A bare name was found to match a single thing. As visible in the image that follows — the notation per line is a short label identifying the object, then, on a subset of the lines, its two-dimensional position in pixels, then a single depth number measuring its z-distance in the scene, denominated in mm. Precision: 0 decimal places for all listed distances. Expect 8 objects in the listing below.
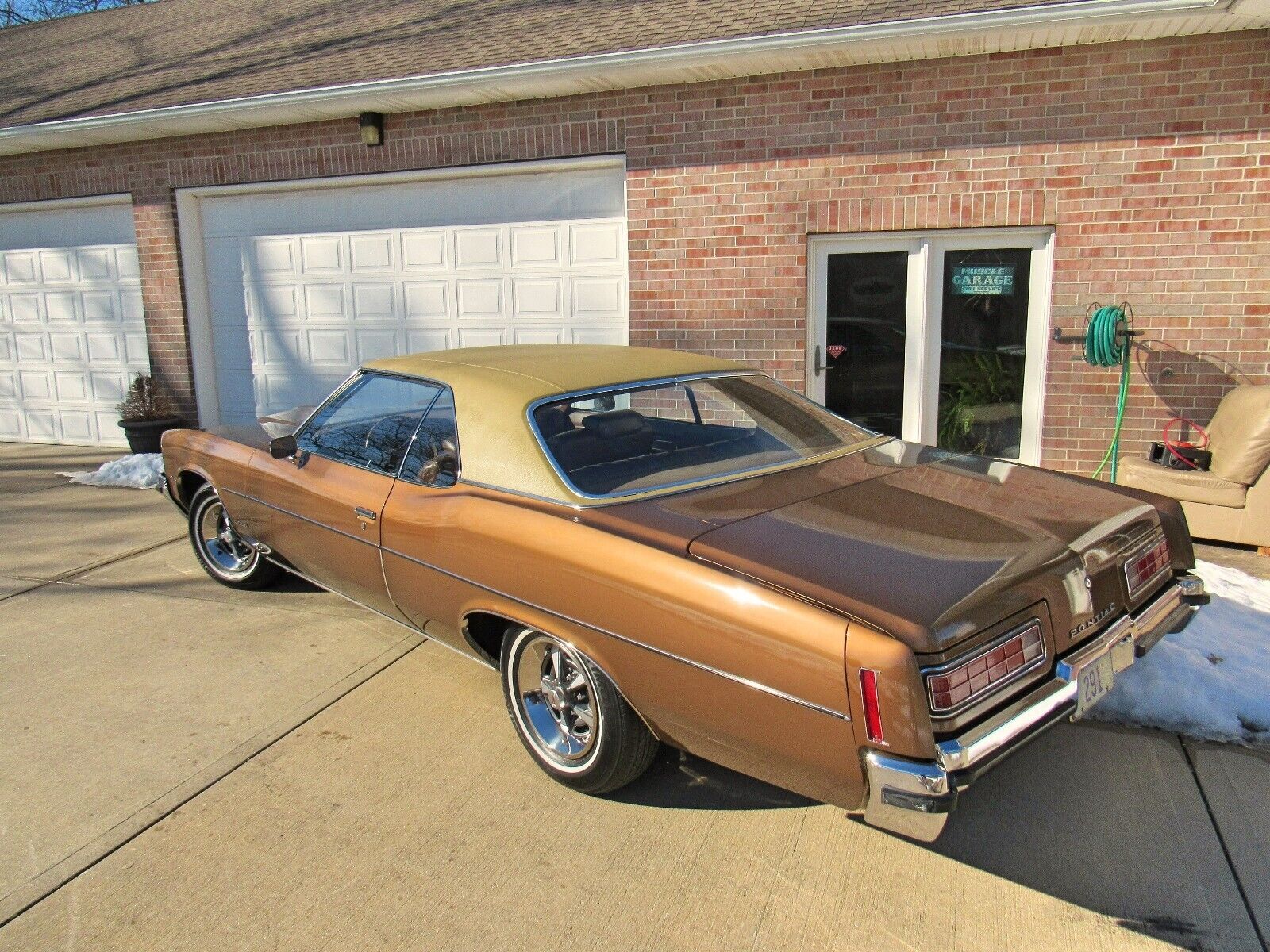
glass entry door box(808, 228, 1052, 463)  6676
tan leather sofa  5465
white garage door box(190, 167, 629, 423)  7828
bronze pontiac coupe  2352
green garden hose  6141
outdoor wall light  8047
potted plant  9125
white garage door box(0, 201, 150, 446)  9805
